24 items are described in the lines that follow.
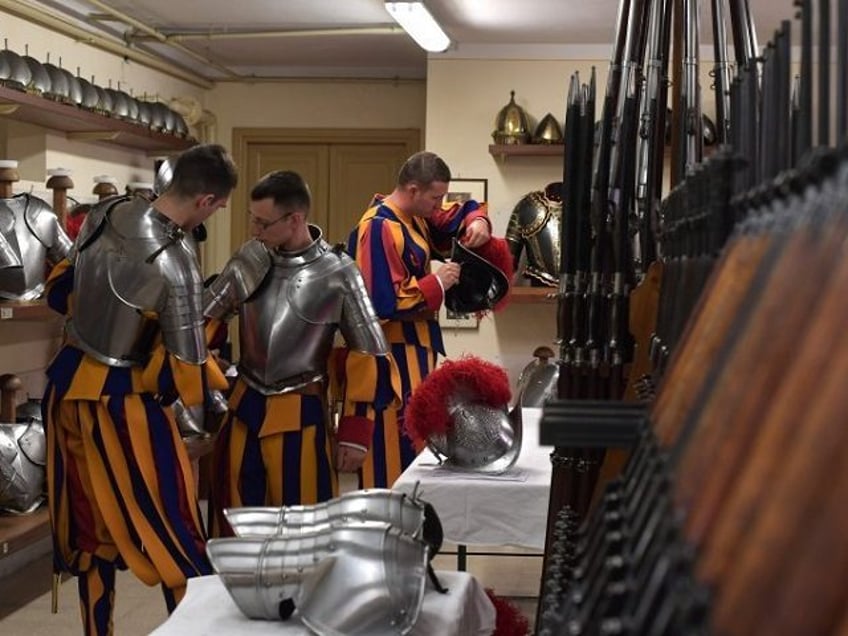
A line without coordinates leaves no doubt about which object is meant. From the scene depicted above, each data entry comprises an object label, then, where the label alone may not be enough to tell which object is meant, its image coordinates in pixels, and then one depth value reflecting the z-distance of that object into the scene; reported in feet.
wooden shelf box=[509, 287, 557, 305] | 23.76
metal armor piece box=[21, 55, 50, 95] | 18.88
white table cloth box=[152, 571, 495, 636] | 6.93
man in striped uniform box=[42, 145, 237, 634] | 11.26
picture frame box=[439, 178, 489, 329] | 25.38
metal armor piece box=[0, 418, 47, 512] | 16.26
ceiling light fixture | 20.03
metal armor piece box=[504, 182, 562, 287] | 24.16
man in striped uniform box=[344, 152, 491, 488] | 14.48
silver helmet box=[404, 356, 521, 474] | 10.93
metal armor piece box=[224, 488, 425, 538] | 7.29
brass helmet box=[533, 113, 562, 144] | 24.43
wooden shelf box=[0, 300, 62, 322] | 16.51
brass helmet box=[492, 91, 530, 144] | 24.39
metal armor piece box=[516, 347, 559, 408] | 20.06
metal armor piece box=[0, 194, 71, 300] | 16.79
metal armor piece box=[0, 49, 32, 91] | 18.03
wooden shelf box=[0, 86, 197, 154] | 18.38
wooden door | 30.68
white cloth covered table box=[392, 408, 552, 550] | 10.69
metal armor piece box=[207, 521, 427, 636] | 6.78
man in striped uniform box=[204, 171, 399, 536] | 12.62
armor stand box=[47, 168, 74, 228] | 17.76
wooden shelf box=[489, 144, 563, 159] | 24.38
